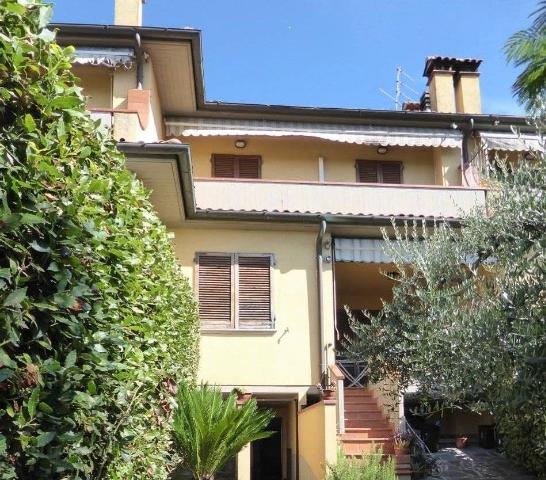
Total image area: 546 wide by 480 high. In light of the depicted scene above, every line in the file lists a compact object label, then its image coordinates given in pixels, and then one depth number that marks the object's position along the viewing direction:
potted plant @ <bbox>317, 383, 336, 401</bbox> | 11.08
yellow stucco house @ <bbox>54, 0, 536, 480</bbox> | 12.66
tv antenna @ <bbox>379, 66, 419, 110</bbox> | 23.09
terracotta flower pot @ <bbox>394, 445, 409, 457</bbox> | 11.68
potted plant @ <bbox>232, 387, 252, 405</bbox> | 12.23
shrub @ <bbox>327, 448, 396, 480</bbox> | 9.20
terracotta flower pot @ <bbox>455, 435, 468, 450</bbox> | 15.05
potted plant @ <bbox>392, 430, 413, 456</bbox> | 11.70
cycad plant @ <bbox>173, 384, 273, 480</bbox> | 7.61
